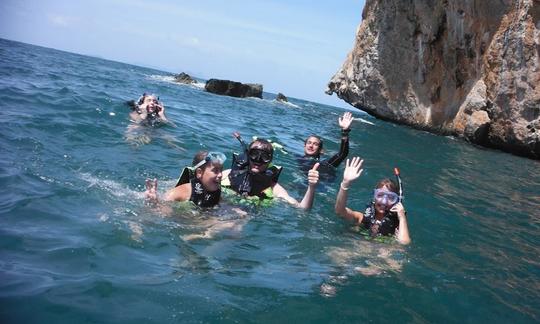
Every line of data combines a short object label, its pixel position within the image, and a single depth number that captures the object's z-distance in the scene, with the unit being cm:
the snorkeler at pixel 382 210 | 514
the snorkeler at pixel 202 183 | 509
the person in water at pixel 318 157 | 738
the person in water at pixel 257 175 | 576
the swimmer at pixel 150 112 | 1068
